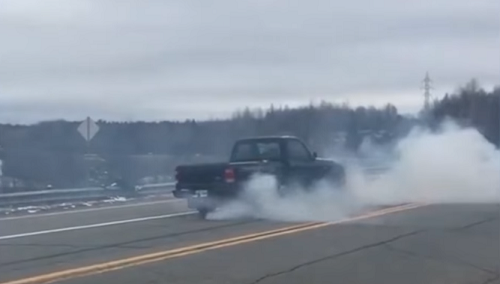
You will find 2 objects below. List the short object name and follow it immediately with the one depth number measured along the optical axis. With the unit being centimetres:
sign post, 3778
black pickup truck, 2461
